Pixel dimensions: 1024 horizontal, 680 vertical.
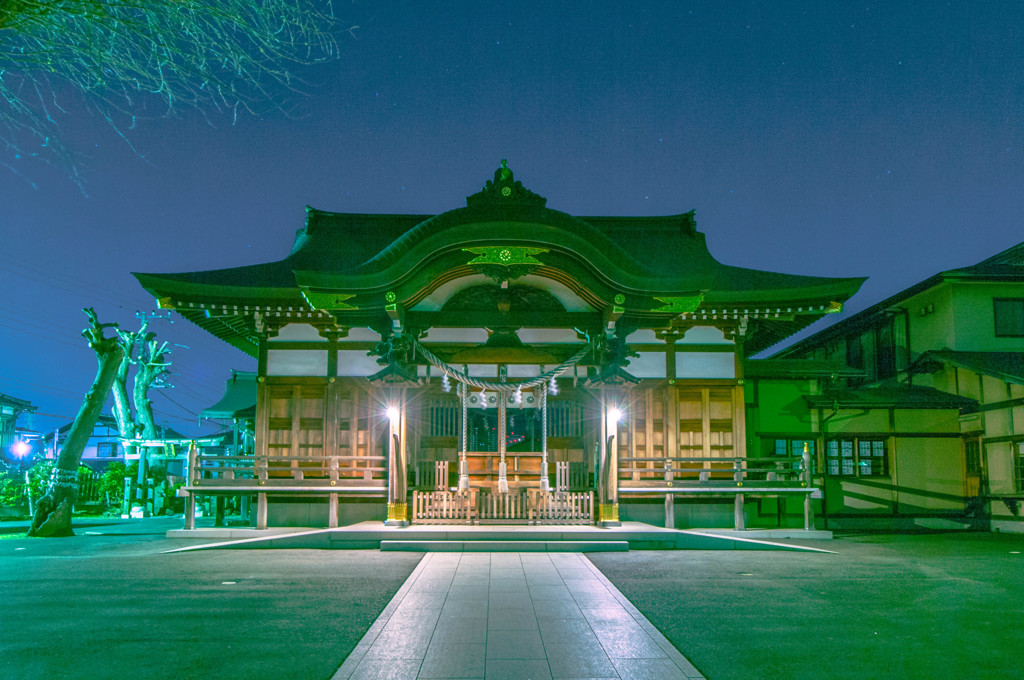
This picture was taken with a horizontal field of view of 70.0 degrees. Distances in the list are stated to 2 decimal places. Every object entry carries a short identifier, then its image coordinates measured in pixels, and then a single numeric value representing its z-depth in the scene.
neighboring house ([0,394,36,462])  49.72
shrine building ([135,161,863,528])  12.73
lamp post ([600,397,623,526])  13.69
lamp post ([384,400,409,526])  13.80
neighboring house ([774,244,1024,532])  17.67
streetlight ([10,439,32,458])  41.59
